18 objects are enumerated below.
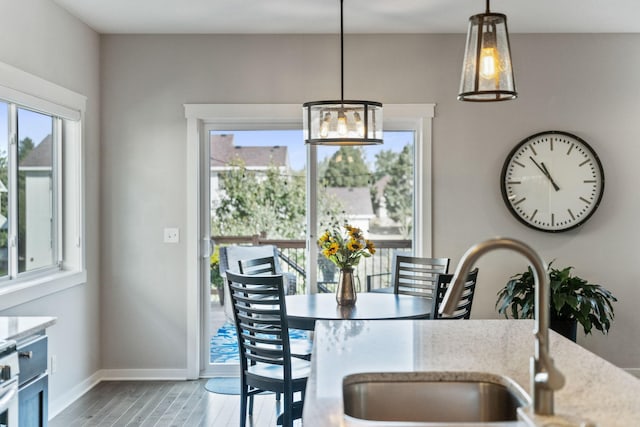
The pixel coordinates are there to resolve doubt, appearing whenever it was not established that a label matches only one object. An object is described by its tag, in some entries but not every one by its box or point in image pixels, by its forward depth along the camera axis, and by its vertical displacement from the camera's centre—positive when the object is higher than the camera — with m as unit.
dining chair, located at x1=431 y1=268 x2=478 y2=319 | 3.64 -0.48
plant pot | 4.66 -0.81
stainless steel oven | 2.36 -0.62
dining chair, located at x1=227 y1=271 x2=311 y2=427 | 3.46 -0.75
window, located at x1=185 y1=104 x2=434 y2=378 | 5.11 +0.32
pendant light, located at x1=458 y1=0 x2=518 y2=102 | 2.24 +0.50
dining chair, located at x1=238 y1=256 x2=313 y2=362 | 4.00 -0.44
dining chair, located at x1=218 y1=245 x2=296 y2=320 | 5.20 -0.36
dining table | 3.64 -0.58
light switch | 5.16 -0.21
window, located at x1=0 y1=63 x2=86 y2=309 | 3.79 +0.14
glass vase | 4.05 -0.48
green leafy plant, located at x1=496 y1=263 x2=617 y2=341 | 4.61 -0.64
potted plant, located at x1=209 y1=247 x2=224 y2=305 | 5.29 -0.54
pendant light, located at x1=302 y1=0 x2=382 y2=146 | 3.60 +0.47
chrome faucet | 1.39 -0.21
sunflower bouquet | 4.04 -0.23
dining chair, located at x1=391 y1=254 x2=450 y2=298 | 4.65 -0.44
